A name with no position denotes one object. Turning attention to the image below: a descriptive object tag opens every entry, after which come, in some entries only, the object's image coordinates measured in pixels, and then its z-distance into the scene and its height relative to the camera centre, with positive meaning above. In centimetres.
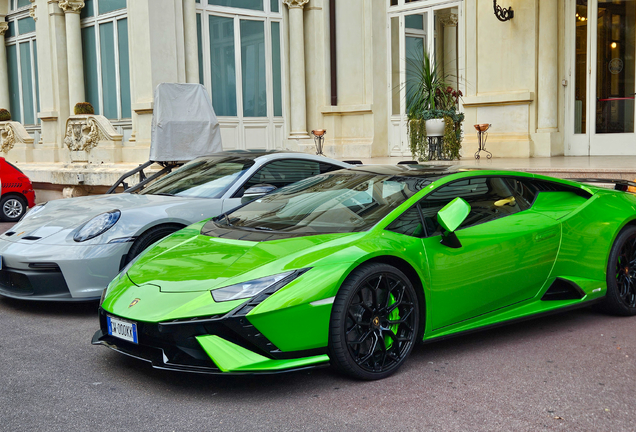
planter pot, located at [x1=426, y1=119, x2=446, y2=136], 1241 +17
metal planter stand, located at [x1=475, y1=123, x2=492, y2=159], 1313 -2
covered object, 1138 +33
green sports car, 369 -80
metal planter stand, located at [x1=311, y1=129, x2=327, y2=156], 1528 +2
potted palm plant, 1250 +32
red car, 1392 -89
